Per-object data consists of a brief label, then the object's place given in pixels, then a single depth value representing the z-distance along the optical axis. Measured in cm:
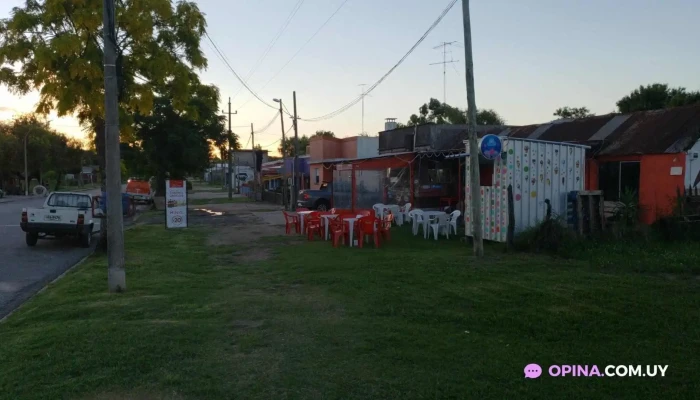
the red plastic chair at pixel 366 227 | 1493
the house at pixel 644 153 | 1578
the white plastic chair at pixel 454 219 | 1655
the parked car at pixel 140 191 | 4231
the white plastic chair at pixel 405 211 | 2027
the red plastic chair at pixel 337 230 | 1514
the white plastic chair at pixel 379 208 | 2036
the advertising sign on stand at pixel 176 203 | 2117
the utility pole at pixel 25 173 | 5731
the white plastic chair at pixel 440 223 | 1619
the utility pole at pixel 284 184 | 3456
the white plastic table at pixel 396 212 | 2048
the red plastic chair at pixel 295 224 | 1894
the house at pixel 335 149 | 3966
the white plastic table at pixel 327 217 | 1658
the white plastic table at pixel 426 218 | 1669
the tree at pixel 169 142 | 3828
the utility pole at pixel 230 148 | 4703
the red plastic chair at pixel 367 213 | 1548
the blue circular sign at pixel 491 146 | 1297
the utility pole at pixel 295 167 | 3392
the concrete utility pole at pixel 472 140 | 1230
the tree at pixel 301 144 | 9466
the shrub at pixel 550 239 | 1262
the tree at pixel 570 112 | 4928
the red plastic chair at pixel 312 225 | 1708
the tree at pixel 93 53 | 1305
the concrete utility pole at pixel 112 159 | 950
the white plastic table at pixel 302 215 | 1820
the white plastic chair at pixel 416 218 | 1716
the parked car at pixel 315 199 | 3045
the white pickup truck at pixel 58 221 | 1708
